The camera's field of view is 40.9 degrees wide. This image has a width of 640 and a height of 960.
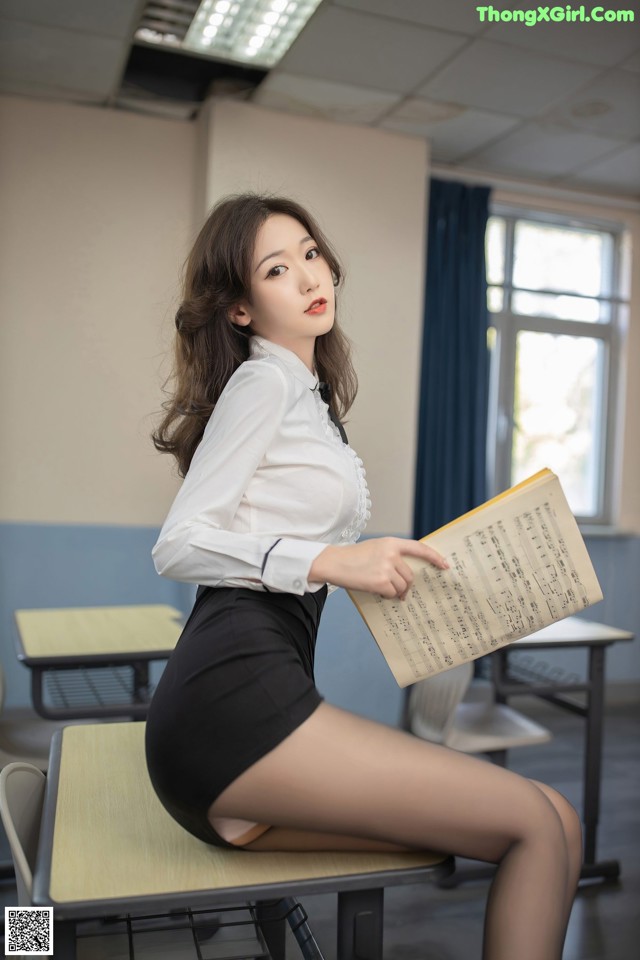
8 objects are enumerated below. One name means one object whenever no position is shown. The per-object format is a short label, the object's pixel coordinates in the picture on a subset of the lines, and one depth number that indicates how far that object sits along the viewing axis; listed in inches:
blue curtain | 179.0
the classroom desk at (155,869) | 37.5
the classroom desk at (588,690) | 106.1
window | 193.8
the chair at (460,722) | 98.7
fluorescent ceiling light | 125.5
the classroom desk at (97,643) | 87.6
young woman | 40.0
